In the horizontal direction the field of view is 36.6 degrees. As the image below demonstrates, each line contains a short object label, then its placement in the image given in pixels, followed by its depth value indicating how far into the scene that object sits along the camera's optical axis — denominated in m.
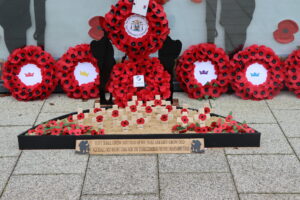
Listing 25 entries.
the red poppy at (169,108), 5.36
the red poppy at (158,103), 5.50
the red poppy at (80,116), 5.18
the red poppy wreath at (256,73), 6.24
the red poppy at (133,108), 5.30
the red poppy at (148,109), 5.29
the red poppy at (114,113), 5.19
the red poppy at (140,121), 5.08
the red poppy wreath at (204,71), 6.20
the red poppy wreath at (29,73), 6.20
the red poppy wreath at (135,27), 5.38
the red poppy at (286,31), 6.33
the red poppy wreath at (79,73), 6.17
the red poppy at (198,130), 5.06
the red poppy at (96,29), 6.20
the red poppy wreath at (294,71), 6.29
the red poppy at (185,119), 5.11
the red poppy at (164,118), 5.14
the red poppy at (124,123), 5.05
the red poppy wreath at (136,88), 5.85
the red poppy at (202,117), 5.12
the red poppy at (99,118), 5.06
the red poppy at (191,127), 5.11
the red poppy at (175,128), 5.12
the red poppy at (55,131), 5.00
